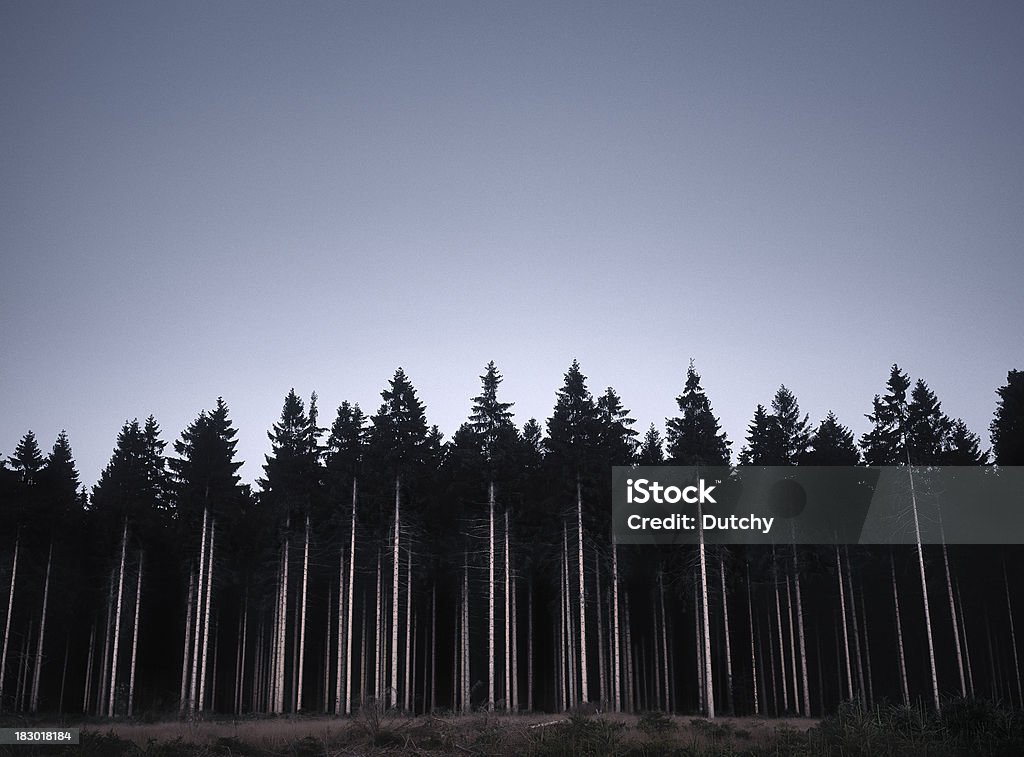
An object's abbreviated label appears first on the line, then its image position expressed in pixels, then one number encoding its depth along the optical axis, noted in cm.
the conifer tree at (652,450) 4818
